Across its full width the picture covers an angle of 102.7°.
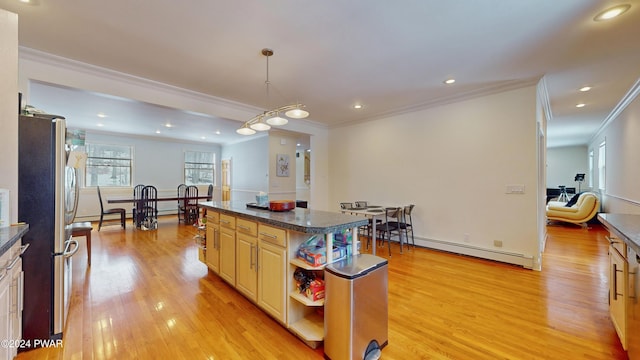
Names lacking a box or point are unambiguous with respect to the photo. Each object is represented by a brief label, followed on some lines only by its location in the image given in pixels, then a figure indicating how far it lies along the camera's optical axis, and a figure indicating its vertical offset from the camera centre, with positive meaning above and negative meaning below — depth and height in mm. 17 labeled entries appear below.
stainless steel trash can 1625 -868
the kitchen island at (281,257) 1899 -650
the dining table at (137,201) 5773 -511
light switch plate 3559 -139
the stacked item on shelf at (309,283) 1872 -786
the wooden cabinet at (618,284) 1675 -746
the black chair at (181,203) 7062 -697
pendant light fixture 2695 +696
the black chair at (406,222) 4445 -779
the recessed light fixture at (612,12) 2032 +1366
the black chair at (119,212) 5969 -788
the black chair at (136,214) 6059 -869
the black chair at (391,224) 4293 -777
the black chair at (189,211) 6559 -866
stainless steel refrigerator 1812 -285
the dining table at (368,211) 4216 -554
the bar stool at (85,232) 3573 -750
